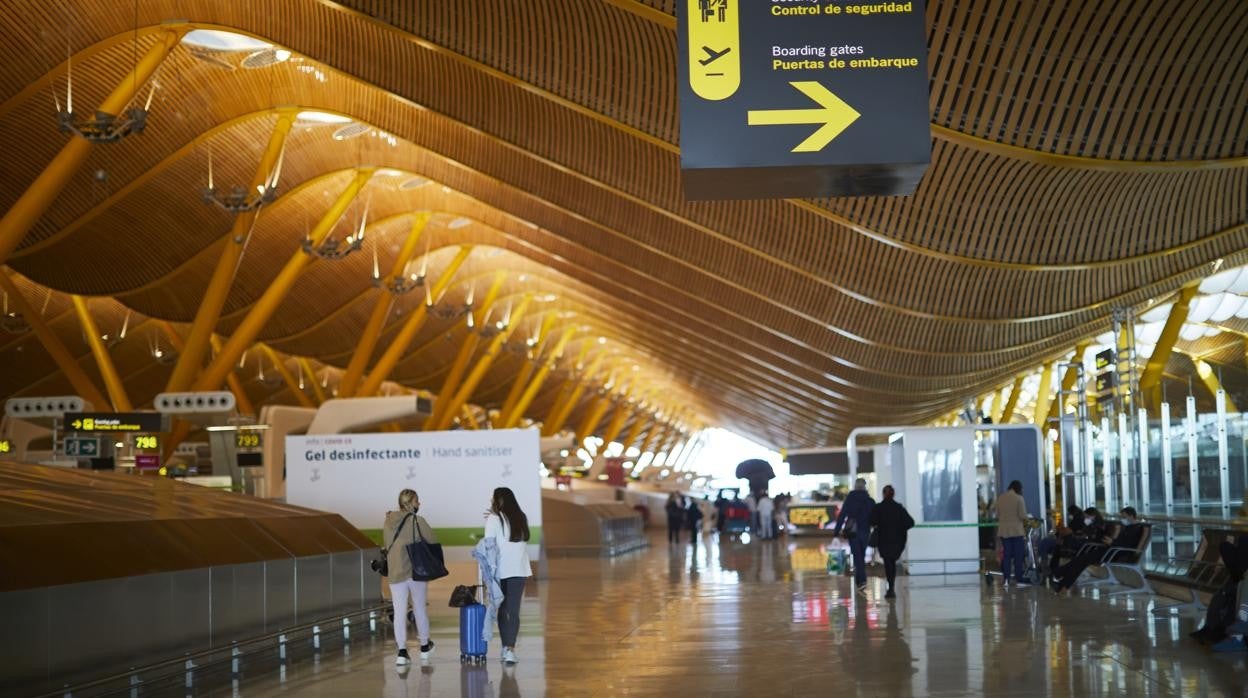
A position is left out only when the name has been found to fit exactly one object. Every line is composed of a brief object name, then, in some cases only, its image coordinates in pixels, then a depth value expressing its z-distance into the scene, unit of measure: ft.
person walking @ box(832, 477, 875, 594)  54.70
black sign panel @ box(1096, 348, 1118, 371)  68.06
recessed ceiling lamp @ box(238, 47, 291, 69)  91.27
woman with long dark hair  33.22
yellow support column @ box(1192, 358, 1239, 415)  48.19
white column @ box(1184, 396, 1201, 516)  51.21
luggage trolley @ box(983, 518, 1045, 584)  57.16
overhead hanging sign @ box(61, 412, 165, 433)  97.91
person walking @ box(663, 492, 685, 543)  131.23
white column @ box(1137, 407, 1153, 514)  57.57
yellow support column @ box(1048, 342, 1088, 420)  151.85
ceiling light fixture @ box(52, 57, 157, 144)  67.00
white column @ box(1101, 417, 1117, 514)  64.64
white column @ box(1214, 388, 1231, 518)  48.29
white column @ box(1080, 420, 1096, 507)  68.47
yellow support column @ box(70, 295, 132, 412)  123.03
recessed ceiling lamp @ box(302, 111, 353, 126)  107.96
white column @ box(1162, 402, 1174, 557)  54.08
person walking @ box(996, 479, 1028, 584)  54.85
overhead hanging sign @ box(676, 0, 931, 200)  26.27
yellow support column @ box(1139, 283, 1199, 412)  99.50
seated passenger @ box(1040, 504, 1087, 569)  54.49
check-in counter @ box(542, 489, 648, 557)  103.09
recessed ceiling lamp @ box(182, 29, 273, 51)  89.20
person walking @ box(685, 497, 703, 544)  123.75
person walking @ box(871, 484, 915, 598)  49.83
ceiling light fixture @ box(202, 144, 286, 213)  86.58
